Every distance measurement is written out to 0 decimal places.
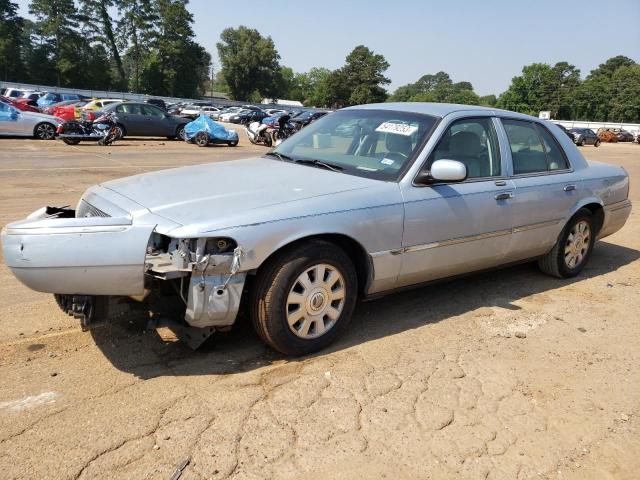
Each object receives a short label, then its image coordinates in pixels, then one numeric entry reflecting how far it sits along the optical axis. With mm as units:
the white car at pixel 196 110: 39659
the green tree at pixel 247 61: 94500
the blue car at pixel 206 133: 20953
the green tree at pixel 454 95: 125744
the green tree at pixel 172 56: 81500
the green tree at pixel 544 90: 106250
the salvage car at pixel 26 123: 18109
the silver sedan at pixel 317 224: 2959
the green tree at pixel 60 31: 72438
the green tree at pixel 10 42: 67750
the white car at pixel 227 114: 46425
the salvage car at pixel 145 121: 20250
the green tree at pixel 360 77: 103375
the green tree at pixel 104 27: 79294
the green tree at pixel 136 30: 82562
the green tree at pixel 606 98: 97875
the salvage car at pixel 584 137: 42438
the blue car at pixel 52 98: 31834
